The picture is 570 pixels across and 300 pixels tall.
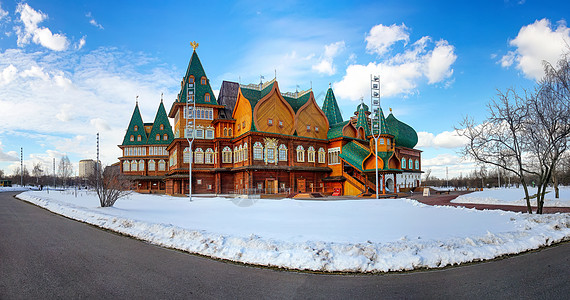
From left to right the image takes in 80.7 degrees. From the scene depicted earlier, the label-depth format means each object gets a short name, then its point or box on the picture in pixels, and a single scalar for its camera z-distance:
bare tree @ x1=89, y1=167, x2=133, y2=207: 19.61
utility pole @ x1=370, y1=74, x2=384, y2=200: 30.30
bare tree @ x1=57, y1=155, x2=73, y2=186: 92.66
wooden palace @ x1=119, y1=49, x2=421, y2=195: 35.94
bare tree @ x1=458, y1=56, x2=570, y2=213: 13.88
